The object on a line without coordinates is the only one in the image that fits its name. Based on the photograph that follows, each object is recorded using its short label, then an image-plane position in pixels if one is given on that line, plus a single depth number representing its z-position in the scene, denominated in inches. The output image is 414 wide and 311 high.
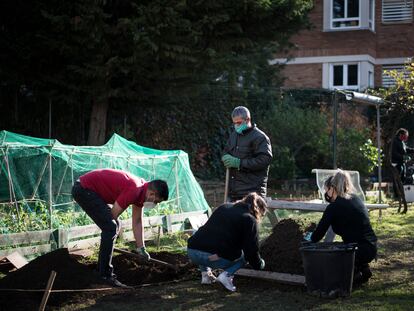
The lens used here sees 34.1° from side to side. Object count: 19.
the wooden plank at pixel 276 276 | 279.2
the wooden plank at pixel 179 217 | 429.6
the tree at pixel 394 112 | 538.6
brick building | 1055.6
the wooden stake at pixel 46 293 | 222.4
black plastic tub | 254.8
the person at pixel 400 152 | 619.8
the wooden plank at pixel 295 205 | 359.3
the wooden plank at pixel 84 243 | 352.5
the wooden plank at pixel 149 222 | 394.0
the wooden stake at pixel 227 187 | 328.8
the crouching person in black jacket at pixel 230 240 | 262.2
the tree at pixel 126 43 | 487.5
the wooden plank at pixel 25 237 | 315.6
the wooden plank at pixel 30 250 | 315.0
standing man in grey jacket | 314.7
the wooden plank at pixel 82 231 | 351.3
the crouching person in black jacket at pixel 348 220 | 273.6
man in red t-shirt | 276.4
